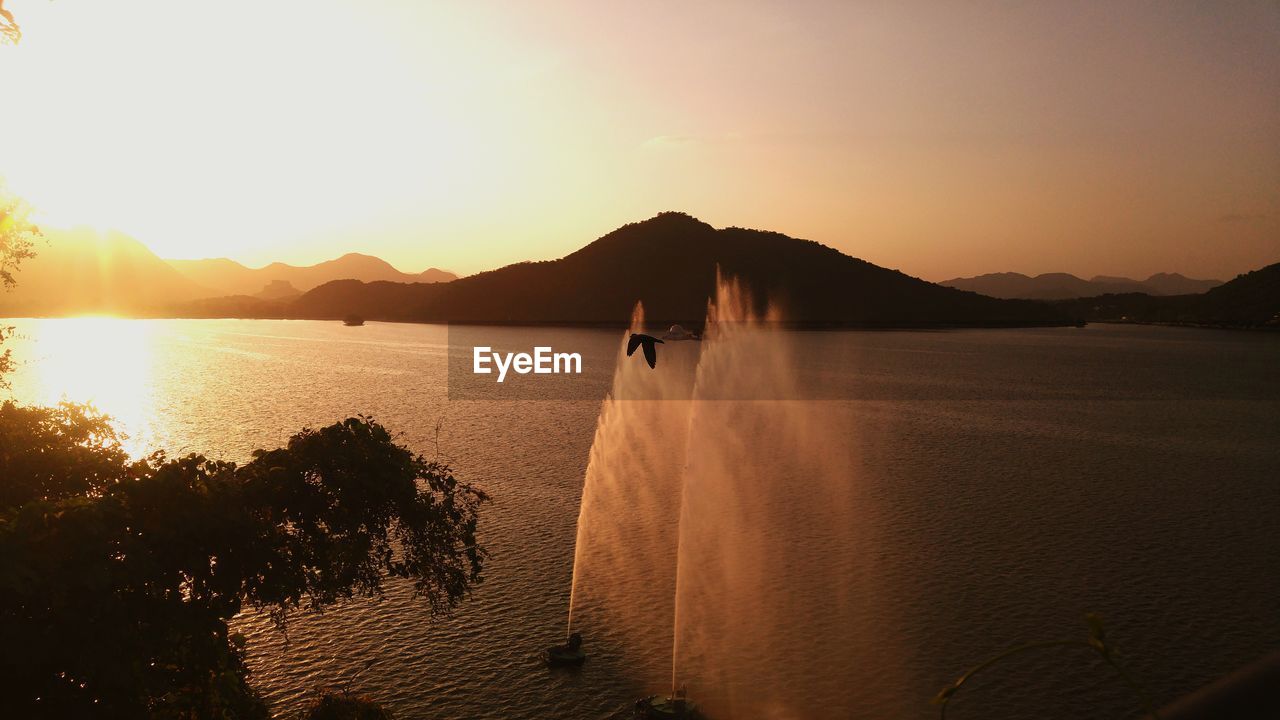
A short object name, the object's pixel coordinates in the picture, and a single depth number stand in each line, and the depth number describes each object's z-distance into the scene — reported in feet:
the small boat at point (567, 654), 108.68
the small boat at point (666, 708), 94.68
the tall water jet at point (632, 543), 119.34
